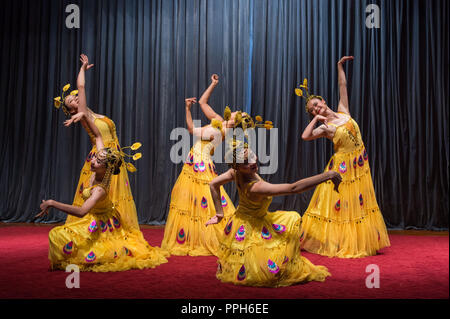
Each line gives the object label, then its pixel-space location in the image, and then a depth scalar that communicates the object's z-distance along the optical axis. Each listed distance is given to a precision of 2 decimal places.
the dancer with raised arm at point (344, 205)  3.92
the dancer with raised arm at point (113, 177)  4.08
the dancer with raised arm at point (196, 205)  4.11
